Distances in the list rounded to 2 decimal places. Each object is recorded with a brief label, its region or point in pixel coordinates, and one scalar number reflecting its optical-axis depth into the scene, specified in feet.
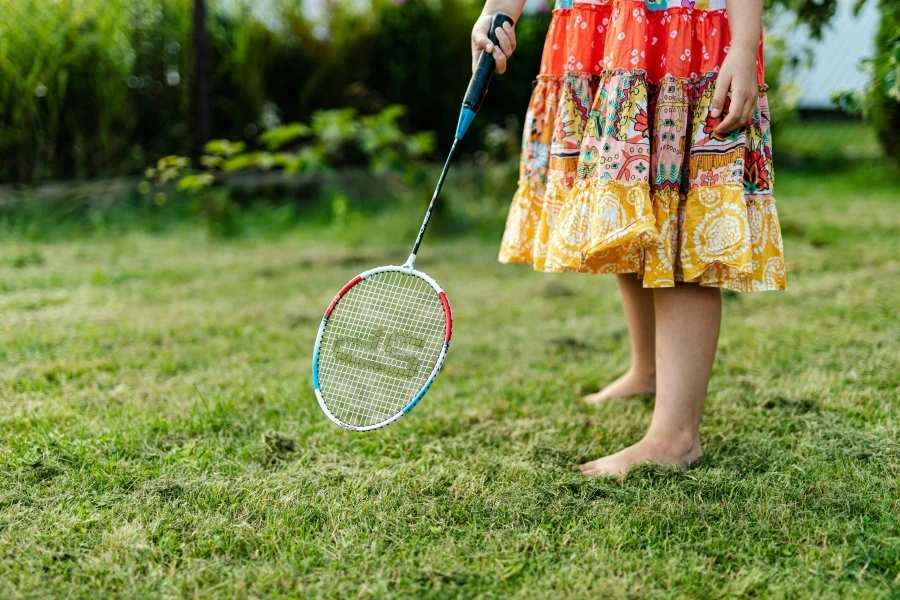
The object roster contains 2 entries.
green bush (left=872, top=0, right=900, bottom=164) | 6.72
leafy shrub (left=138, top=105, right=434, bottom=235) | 14.69
